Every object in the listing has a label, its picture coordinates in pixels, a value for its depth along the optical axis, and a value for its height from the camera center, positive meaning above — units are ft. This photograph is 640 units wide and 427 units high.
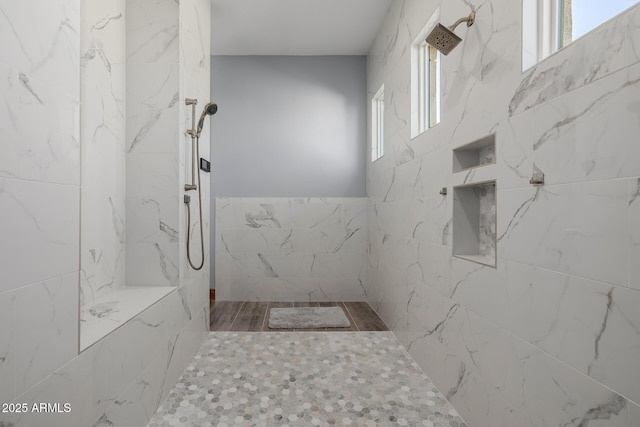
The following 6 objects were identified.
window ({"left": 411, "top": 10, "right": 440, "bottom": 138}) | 7.36 +2.80
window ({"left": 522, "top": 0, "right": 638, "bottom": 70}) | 3.60 +2.06
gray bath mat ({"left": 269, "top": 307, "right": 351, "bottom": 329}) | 9.62 -3.10
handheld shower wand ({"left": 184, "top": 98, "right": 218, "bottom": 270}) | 6.95 +1.24
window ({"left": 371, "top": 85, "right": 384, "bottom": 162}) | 11.65 +3.00
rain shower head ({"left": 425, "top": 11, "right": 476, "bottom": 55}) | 4.99 +2.64
